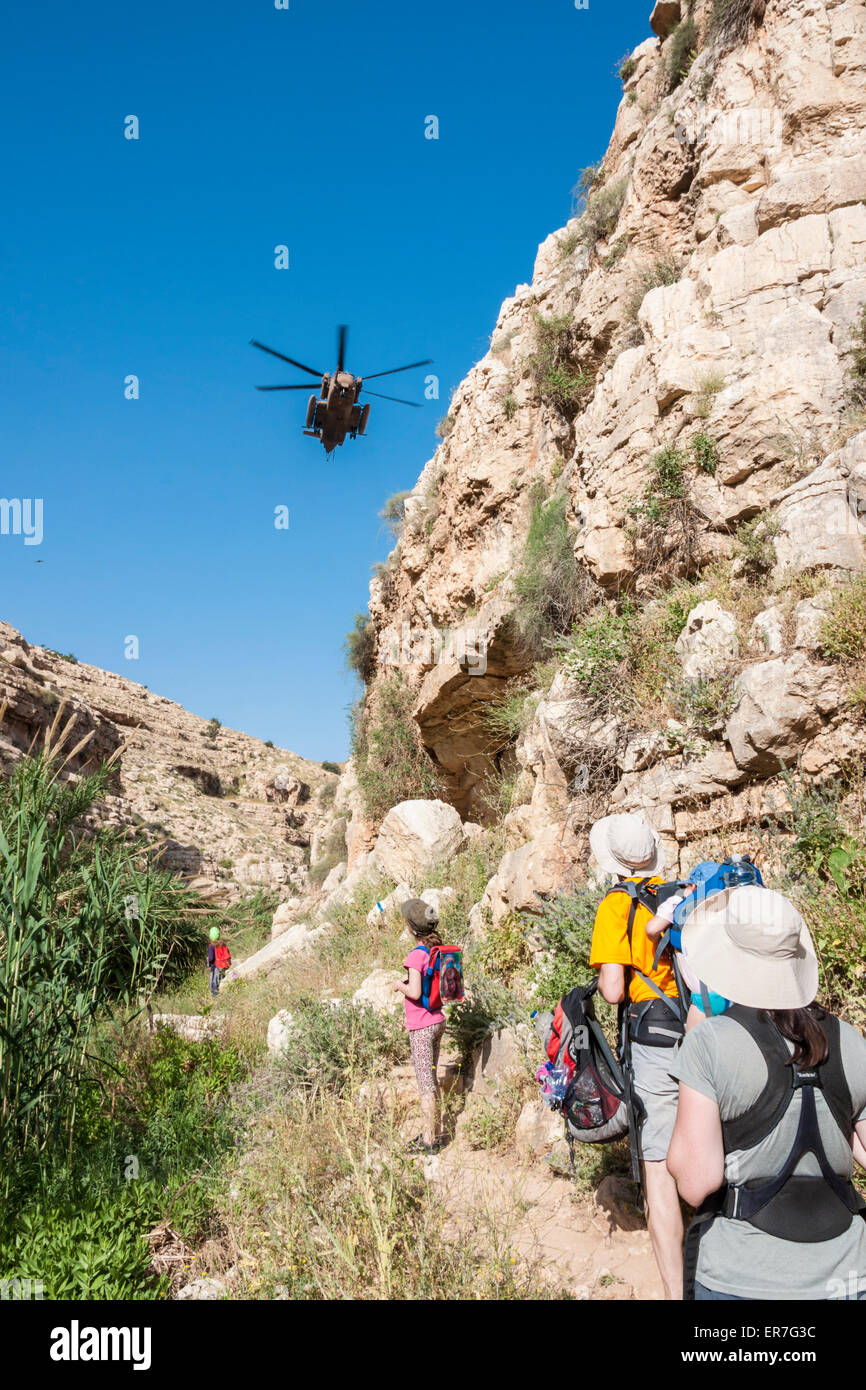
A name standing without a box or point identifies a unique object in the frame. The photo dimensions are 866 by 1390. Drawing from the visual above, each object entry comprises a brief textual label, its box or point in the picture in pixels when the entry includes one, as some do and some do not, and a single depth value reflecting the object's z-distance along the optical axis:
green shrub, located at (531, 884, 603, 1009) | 4.88
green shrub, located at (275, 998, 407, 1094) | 5.46
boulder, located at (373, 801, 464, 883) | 10.99
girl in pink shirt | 4.68
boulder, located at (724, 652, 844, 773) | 4.41
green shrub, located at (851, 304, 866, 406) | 5.95
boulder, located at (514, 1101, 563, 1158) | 4.26
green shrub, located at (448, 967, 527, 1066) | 5.59
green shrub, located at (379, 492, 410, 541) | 15.63
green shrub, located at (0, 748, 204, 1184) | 4.18
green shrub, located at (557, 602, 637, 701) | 6.30
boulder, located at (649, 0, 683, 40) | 10.27
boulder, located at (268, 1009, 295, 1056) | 6.28
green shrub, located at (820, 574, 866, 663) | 4.36
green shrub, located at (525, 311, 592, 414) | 10.31
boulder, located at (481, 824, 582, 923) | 5.95
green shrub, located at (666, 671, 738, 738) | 5.01
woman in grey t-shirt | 1.71
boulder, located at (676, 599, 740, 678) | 5.27
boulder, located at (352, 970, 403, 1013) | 6.86
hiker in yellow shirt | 2.66
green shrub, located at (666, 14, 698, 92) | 9.60
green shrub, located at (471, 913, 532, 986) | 6.13
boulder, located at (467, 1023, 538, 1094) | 4.99
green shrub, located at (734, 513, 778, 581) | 5.71
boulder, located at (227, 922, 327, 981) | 12.23
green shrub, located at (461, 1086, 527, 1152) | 4.61
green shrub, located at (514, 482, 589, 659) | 8.77
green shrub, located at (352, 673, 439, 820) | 13.98
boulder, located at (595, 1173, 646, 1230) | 3.49
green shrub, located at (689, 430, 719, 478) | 6.46
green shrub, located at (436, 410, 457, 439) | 14.78
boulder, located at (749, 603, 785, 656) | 4.90
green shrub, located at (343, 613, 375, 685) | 17.19
